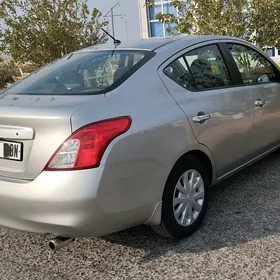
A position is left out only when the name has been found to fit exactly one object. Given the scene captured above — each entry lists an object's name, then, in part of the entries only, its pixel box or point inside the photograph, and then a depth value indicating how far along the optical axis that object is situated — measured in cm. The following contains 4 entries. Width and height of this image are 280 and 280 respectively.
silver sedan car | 246
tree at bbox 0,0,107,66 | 901
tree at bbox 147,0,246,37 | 739
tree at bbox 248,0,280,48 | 731
